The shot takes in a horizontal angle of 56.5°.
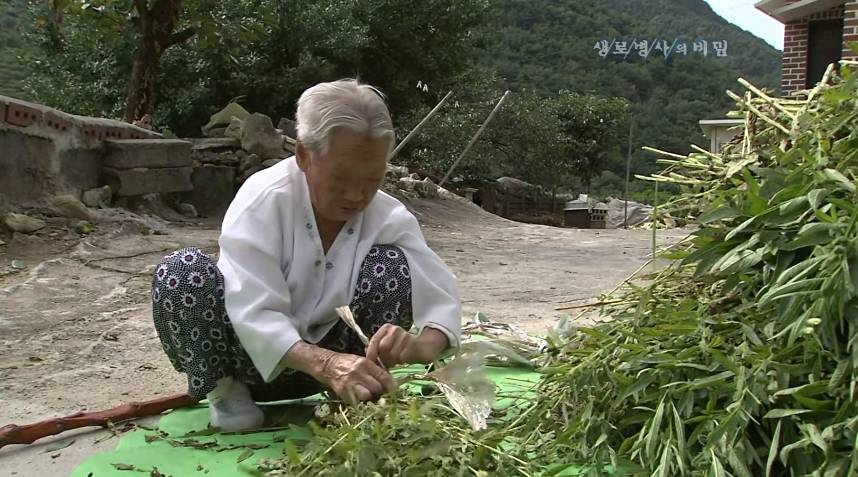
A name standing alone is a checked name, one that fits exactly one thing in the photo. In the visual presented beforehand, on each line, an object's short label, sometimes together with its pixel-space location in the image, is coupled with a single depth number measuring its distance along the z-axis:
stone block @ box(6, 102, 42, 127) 4.97
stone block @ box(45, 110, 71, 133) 5.38
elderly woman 1.70
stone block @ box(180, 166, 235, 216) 7.04
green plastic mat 1.69
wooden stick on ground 1.84
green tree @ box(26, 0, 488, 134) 12.25
